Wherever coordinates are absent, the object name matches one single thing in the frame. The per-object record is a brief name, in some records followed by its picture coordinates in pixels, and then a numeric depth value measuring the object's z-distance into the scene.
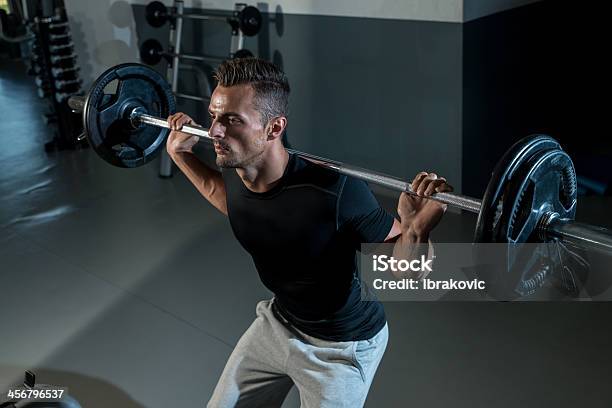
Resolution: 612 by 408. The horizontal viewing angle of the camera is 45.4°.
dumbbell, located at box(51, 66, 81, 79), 4.72
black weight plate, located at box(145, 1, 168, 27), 4.22
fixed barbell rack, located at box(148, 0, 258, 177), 4.20
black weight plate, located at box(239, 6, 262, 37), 3.85
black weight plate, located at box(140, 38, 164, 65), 4.27
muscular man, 1.48
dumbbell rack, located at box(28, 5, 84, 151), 4.64
